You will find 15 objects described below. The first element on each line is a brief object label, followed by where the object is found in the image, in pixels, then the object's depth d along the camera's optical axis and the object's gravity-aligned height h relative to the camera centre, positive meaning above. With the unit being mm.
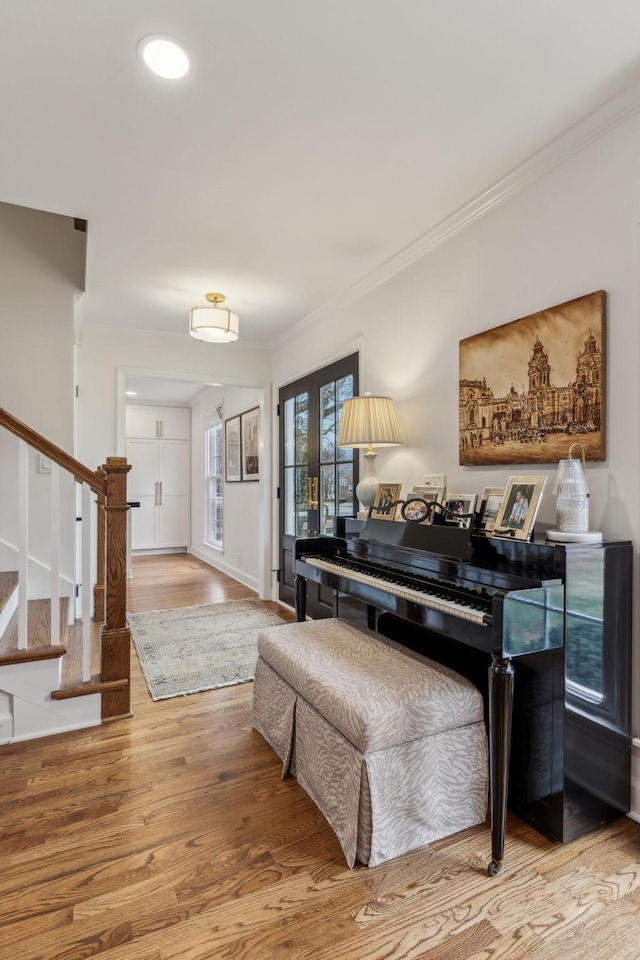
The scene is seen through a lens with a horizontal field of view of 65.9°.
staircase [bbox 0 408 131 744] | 2191 -788
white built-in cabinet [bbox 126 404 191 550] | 7727 +25
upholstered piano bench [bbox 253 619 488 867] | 1491 -881
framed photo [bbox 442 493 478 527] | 2137 -132
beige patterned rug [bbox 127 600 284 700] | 2863 -1175
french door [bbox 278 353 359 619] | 3497 +95
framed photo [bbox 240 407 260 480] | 5234 +364
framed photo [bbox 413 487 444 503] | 2354 -81
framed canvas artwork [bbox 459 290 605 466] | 1784 +365
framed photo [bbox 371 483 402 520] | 2598 -128
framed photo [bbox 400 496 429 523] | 2294 -156
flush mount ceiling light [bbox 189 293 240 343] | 3092 +965
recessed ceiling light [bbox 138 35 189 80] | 1464 +1283
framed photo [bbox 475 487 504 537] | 2016 -133
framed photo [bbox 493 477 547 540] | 1817 -119
